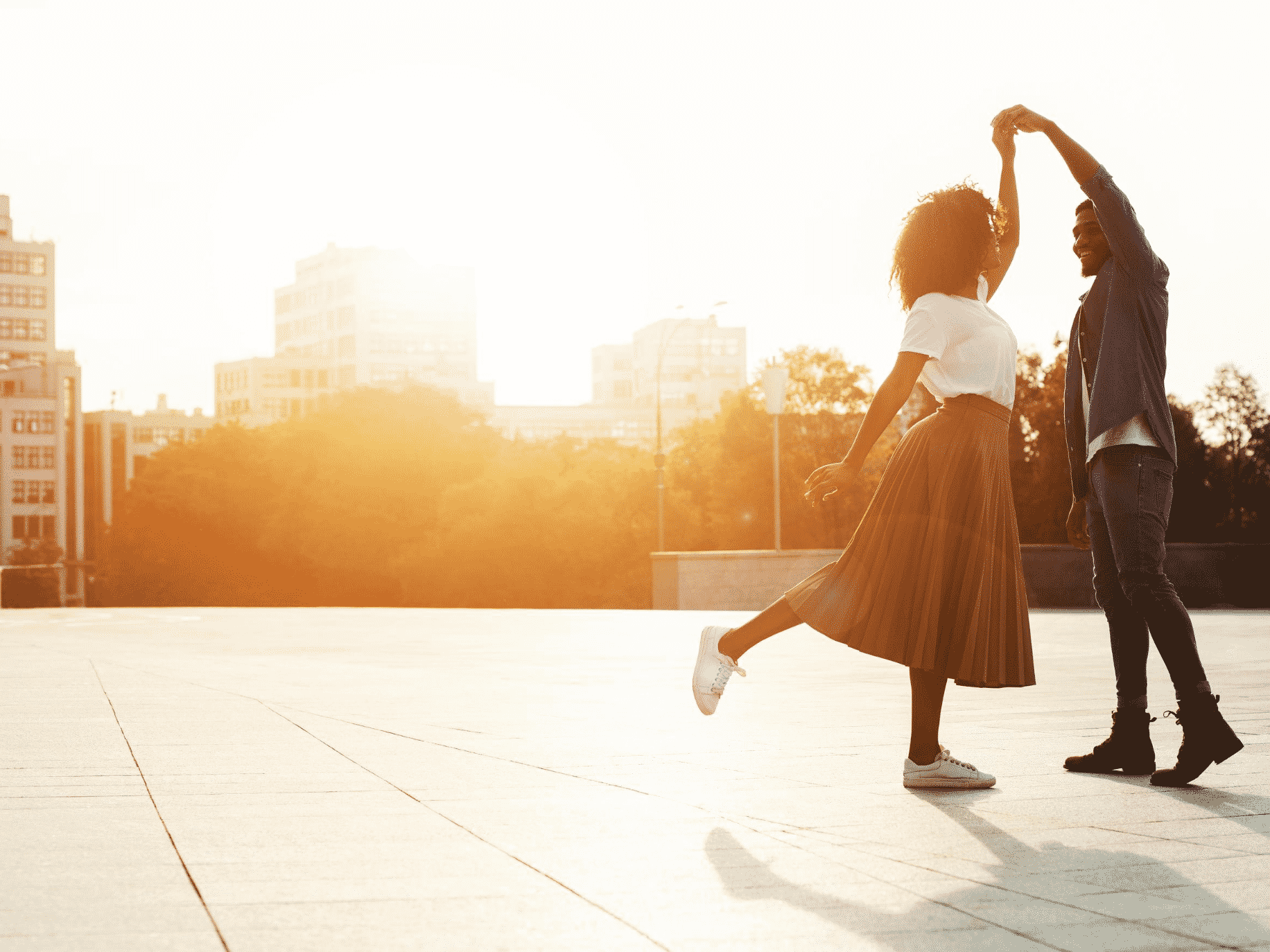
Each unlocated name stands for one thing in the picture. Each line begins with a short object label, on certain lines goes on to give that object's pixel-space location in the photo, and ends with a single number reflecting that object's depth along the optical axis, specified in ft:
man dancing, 15.76
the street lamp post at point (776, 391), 100.48
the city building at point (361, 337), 522.88
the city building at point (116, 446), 458.50
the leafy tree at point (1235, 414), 145.69
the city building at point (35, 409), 391.04
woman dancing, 14.82
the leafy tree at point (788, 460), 159.63
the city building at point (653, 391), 536.01
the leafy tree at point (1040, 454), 139.44
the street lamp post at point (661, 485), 119.34
